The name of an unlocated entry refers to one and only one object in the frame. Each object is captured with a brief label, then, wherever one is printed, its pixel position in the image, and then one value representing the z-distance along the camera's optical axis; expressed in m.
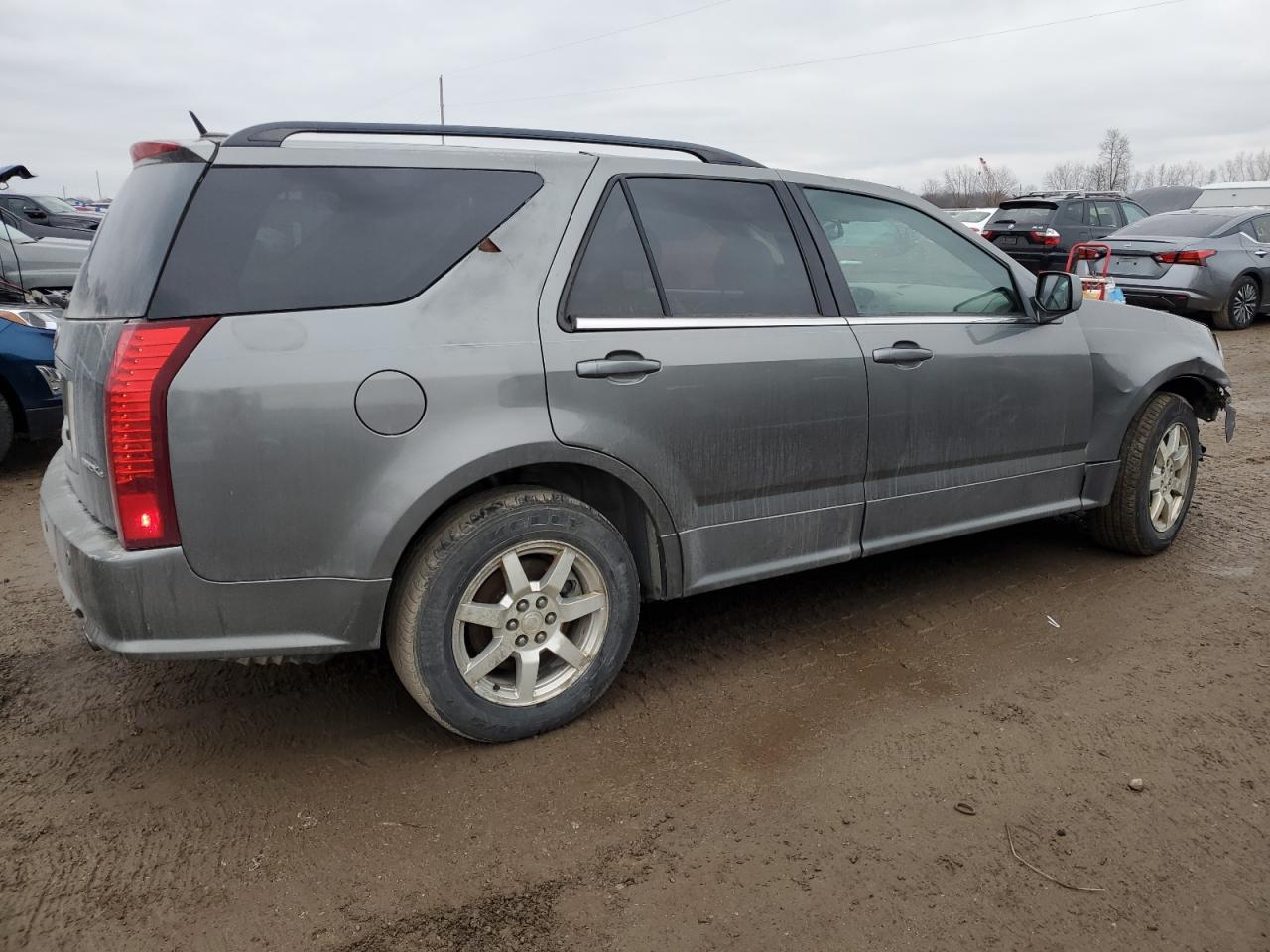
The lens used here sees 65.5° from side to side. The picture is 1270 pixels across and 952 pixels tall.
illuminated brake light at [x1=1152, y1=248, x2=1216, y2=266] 11.45
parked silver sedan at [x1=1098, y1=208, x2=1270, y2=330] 11.46
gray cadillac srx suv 2.50
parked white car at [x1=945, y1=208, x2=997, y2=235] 25.24
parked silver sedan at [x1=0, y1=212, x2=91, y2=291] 8.66
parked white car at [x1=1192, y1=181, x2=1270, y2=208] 16.38
